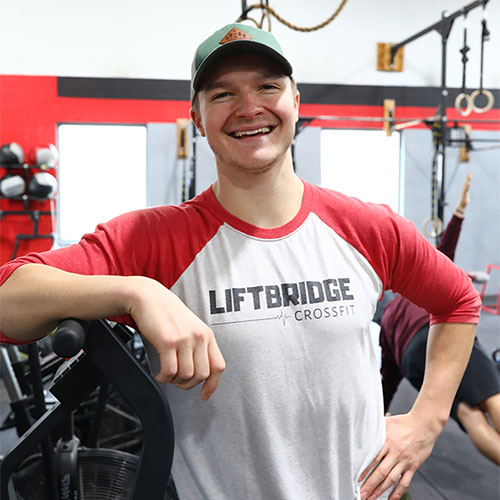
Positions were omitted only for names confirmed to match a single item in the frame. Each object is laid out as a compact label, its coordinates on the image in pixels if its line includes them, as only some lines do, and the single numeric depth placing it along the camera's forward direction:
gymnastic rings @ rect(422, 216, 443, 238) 4.77
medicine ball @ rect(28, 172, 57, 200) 5.47
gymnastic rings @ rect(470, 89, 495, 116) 5.11
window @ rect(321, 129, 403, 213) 6.87
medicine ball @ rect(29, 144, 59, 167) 5.51
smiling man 0.93
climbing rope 2.22
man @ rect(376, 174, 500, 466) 2.06
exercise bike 0.66
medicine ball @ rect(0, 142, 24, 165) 5.45
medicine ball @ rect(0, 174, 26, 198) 5.44
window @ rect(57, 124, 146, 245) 6.23
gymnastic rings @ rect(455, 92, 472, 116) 5.07
